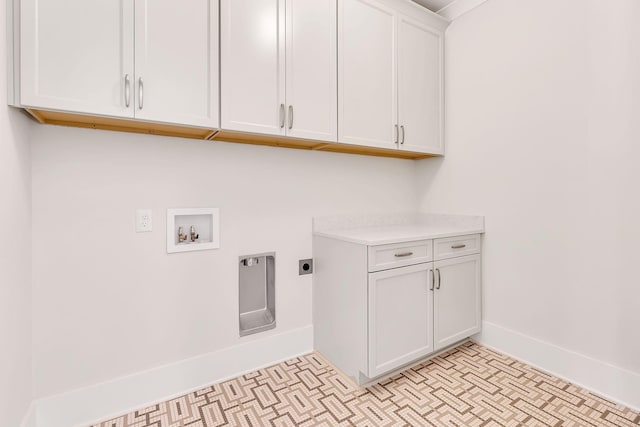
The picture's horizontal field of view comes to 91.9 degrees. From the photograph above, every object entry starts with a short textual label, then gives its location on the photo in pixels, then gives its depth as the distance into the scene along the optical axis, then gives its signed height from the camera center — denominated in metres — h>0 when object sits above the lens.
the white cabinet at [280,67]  1.56 +0.79
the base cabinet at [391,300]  1.74 -0.55
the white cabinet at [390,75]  1.94 +0.94
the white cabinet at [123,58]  1.18 +0.65
